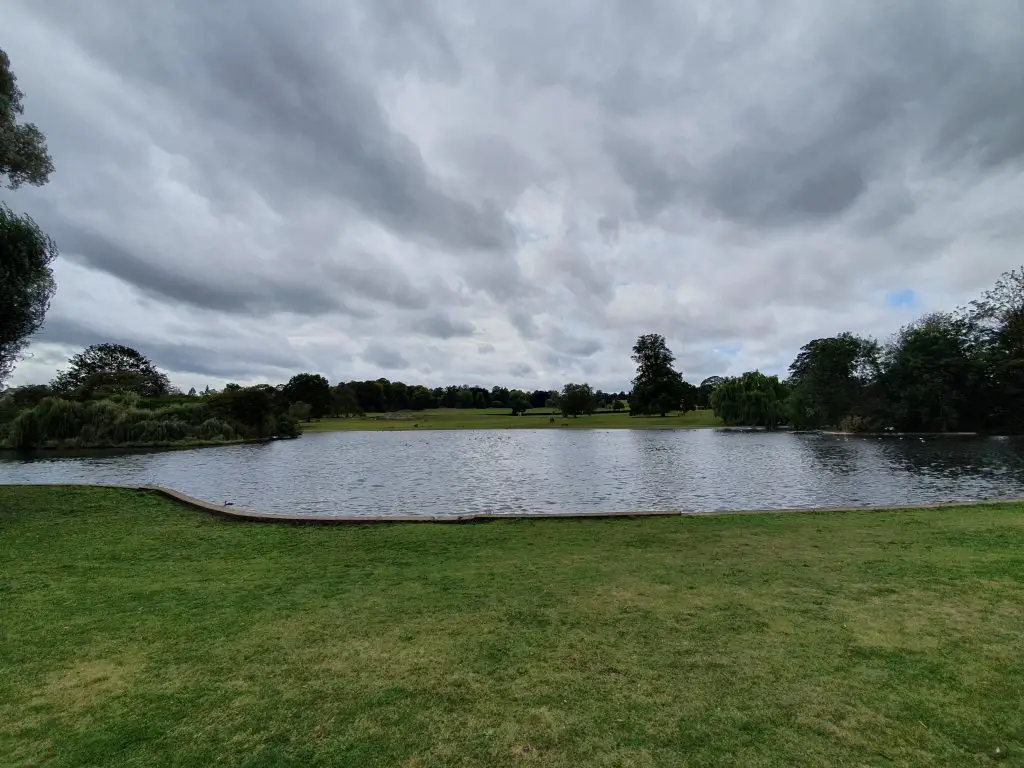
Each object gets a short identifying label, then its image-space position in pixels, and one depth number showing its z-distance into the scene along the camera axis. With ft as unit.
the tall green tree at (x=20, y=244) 32.78
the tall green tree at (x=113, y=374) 253.65
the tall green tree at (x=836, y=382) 183.21
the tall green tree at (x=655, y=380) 296.30
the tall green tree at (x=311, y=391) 335.06
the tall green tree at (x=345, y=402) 369.30
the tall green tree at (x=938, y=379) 159.53
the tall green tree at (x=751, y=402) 205.36
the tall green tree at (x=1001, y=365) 150.30
